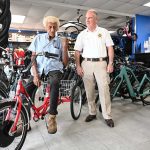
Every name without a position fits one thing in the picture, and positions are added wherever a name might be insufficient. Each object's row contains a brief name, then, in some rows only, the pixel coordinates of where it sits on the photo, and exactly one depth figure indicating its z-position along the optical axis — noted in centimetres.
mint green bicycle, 384
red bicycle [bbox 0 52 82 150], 189
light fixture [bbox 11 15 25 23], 915
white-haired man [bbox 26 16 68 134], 250
